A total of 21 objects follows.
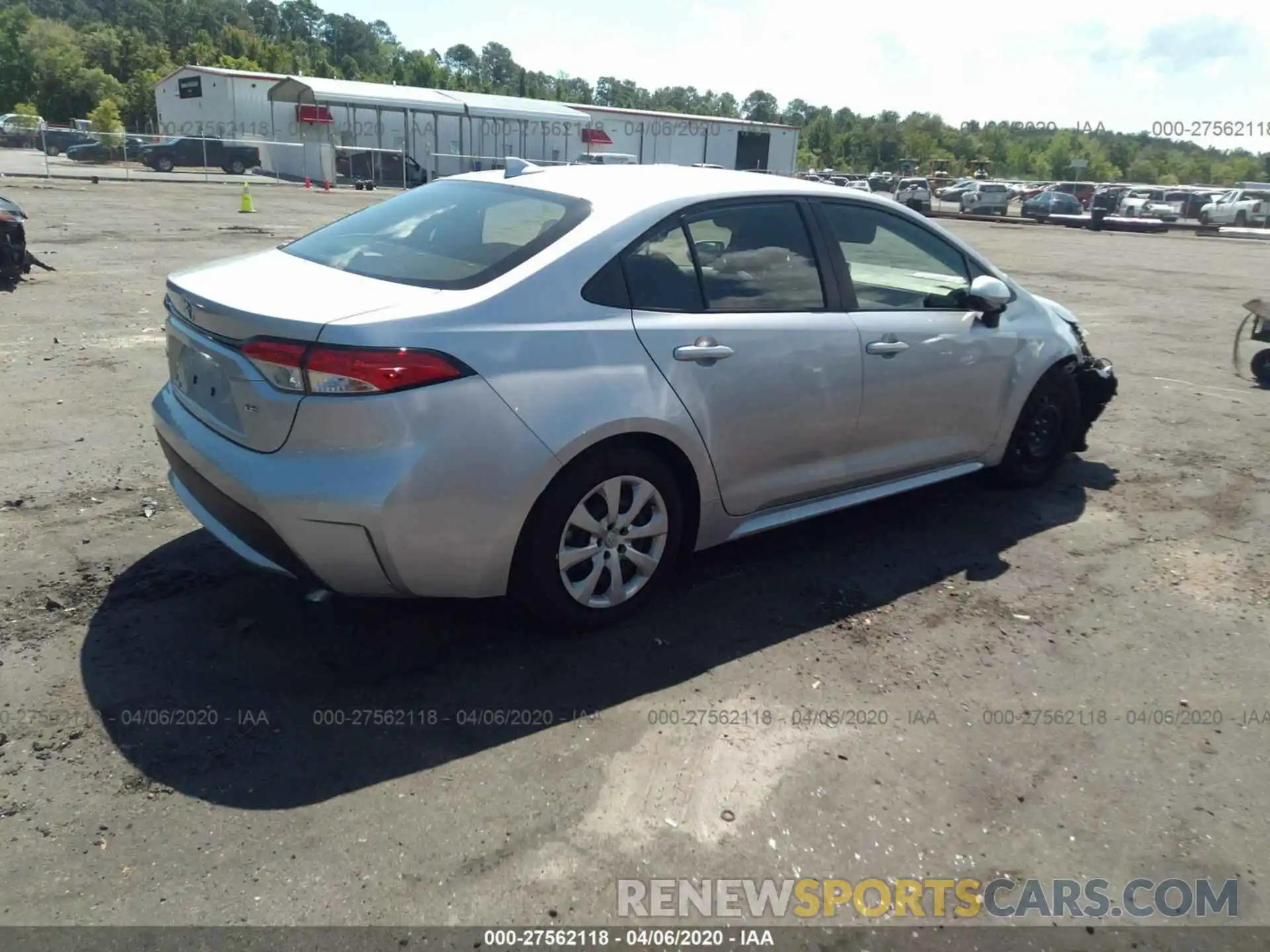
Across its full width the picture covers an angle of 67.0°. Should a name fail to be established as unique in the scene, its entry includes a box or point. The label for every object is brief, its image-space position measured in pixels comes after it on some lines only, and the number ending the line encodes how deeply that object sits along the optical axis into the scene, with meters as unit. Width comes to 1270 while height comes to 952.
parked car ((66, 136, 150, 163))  40.59
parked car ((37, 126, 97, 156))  45.34
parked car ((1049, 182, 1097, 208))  50.12
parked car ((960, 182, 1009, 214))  43.25
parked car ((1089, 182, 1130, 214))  40.67
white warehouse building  44.59
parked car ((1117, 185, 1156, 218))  42.00
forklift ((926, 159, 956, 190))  63.22
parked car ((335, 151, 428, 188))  42.09
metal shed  44.97
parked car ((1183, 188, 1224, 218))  47.66
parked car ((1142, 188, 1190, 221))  42.96
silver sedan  3.04
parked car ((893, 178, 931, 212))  41.47
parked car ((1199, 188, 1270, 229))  41.66
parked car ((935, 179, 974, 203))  54.19
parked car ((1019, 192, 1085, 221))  41.75
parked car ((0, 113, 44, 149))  52.34
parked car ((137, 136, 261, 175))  40.59
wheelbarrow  8.30
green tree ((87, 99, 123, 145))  54.88
